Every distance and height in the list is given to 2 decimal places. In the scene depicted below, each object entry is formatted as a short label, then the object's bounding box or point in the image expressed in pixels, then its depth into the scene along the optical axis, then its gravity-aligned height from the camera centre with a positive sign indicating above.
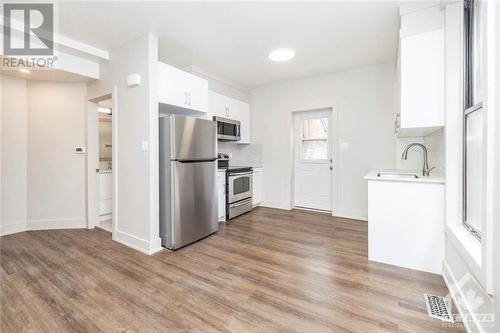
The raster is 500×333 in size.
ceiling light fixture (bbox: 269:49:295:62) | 3.13 +1.58
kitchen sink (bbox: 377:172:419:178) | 2.34 -0.12
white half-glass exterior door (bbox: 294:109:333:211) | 4.42 +0.11
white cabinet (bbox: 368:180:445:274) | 2.08 -0.59
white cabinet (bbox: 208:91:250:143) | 3.92 +1.07
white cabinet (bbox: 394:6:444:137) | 2.05 +0.88
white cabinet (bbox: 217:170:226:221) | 3.76 -0.49
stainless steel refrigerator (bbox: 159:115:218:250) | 2.66 -0.18
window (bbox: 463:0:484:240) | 1.64 +0.34
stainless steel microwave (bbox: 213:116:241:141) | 3.98 +0.68
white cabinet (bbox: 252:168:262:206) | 4.64 -0.46
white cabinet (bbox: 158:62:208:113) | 2.76 +1.02
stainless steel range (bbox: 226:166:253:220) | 3.89 -0.48
